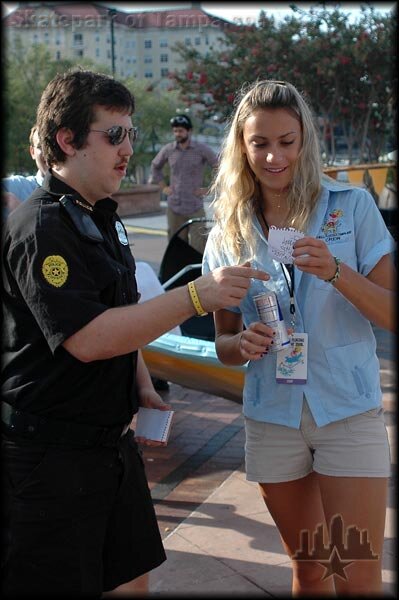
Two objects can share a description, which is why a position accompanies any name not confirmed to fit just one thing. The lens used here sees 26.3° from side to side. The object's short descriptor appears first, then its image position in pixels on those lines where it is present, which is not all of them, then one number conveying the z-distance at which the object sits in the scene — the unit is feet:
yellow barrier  35.37
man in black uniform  7.32
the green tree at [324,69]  46.98
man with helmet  34.35
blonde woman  8.51
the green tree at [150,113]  117.19
